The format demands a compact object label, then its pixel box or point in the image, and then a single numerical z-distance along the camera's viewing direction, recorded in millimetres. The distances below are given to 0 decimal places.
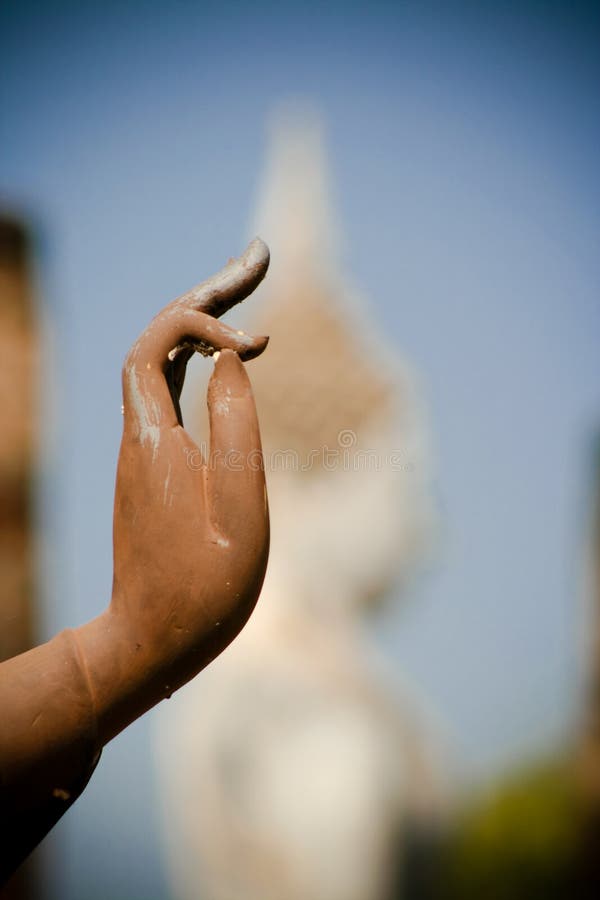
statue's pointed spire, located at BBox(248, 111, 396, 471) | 11750
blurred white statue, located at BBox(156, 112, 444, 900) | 10836
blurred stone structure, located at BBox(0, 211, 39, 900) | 13008
